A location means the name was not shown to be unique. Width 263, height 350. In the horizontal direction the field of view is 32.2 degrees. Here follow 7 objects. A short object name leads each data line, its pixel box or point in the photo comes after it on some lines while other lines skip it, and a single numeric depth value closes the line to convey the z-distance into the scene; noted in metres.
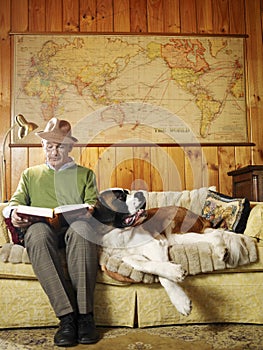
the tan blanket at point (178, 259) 2.04
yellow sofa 2.09
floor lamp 2.88
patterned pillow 2.35
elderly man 1.89
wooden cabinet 2.75
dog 1.99
